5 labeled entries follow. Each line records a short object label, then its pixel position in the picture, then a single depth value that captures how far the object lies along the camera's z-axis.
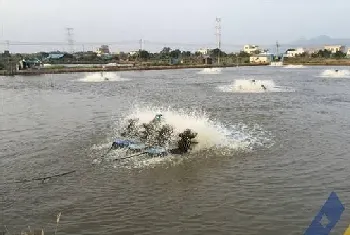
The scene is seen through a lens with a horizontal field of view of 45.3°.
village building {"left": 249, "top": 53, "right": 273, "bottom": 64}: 129.66
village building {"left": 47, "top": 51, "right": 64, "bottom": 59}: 133.88
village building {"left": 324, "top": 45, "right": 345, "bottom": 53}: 186.50
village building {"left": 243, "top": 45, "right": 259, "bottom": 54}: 177.27
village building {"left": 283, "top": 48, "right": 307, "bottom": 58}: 160.71
